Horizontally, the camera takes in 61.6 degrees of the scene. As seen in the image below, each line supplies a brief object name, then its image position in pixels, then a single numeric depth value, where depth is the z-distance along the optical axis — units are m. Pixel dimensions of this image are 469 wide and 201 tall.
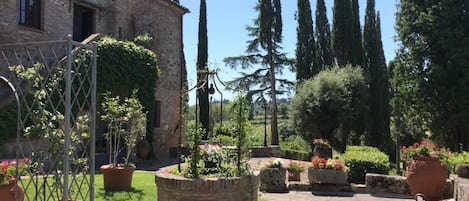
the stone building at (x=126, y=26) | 12.90
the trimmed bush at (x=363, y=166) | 11.68
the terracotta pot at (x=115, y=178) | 8.71
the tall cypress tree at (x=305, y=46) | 27.92
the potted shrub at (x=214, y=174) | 5.68
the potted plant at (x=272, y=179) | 10.75
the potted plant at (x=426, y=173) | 8.44
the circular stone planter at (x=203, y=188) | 5.65
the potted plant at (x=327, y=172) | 11.03
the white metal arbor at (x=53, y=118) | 4.36
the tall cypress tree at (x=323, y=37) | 28.52
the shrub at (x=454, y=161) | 9.07
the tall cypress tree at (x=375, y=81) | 25.31
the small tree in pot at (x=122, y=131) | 8.74
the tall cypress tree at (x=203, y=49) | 25.11
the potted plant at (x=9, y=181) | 5.09
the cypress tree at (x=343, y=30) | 27.02
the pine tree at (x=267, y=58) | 27.75
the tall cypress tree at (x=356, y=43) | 26.92
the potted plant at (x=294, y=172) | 12.44
